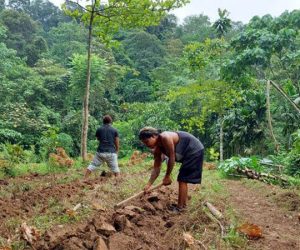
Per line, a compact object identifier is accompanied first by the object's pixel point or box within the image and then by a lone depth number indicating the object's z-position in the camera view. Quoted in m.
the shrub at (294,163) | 10.39
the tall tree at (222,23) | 29.27
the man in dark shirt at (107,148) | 9.05
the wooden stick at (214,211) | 4.95
